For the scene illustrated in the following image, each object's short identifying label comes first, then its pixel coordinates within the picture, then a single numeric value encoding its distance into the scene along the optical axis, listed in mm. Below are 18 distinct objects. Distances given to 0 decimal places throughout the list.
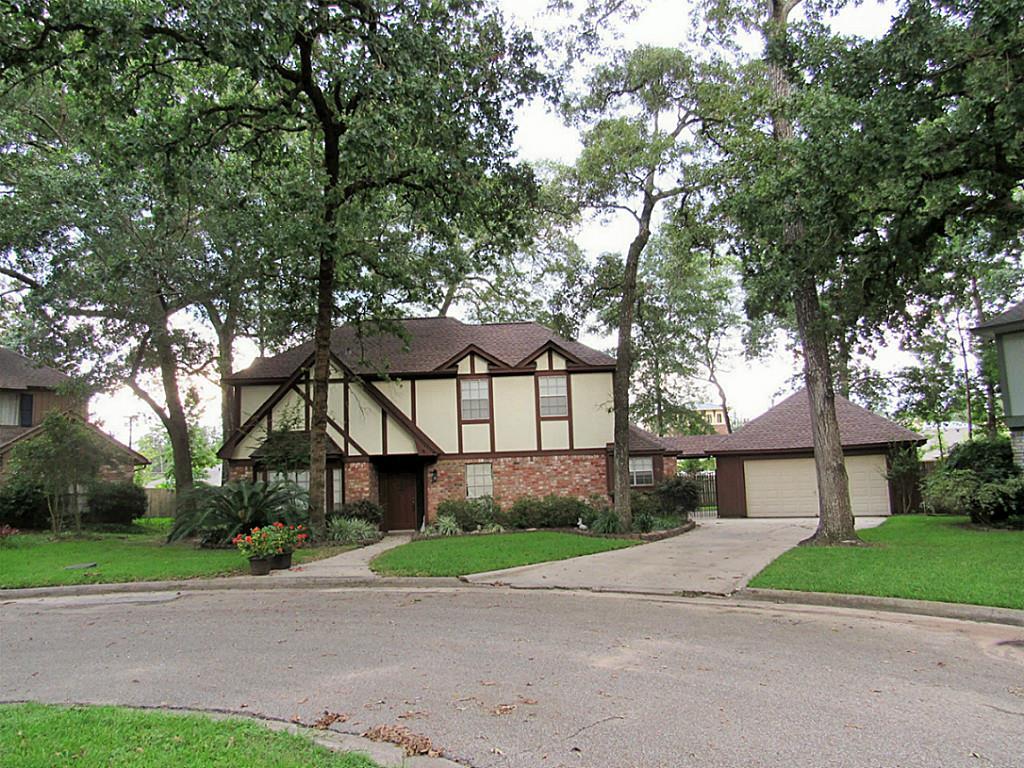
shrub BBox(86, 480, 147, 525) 26484
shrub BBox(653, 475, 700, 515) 23688
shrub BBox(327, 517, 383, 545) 17094
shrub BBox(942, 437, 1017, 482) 17203
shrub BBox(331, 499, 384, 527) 20016
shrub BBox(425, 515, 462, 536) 19069
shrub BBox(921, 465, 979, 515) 16750
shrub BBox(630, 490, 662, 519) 21656
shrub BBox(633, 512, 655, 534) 19000
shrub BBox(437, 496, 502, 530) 20234
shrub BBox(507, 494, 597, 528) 20827
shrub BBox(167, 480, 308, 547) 15906
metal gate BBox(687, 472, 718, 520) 31922
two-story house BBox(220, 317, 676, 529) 22172
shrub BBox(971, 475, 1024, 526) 16094
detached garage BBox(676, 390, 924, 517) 25344
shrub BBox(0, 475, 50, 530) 24172
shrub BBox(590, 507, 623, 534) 18656
